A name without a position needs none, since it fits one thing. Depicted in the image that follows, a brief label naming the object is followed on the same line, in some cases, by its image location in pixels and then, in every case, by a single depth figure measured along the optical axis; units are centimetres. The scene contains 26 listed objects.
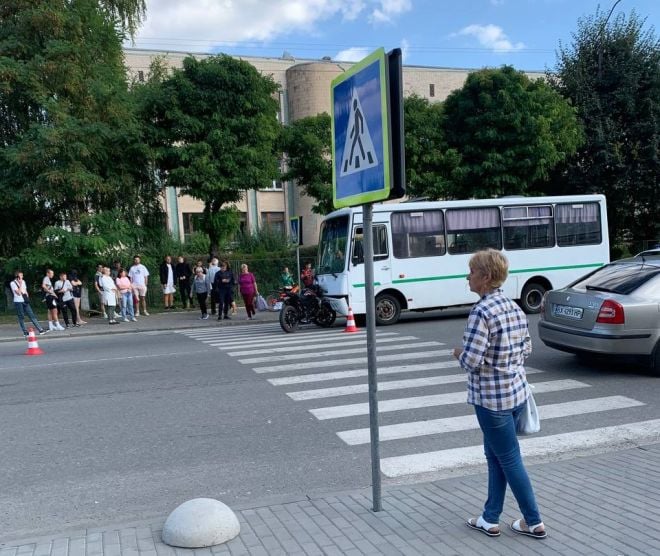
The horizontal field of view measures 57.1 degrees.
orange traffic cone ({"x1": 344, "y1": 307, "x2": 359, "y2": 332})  1395
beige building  4066
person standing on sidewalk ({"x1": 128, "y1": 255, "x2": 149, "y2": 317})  1947
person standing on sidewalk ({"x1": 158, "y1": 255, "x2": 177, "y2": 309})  2097
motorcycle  1453
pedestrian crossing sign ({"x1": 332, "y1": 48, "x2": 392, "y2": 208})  359
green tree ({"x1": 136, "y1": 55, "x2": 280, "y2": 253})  1991
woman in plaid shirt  351
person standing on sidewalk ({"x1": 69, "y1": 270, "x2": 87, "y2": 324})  1784
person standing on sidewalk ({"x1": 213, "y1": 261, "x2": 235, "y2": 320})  1788
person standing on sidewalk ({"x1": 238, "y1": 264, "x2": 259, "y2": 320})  1780
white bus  1491
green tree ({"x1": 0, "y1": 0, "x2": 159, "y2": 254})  1811
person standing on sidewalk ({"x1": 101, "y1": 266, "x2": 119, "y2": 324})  1784
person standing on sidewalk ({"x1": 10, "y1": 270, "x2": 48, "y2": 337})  1559
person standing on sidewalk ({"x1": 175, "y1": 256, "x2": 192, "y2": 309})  2134
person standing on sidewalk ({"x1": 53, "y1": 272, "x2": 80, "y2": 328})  1750
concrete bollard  369
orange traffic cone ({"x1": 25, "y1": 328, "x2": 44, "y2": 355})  1254
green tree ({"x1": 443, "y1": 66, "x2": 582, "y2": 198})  2380
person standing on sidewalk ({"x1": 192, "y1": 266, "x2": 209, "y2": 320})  1891
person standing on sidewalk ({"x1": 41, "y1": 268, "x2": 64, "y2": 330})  1700
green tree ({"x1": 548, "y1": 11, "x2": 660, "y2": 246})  2578
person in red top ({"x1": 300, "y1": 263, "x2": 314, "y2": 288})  1762
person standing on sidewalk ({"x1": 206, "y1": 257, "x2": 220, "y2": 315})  1914
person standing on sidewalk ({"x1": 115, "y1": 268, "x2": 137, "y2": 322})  1828
